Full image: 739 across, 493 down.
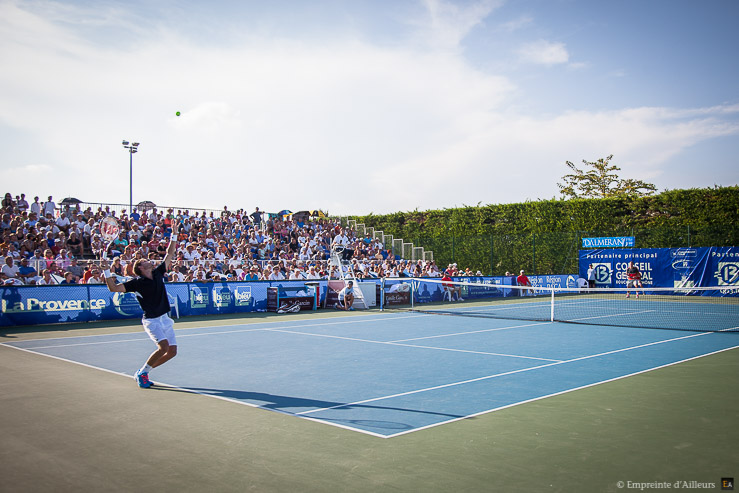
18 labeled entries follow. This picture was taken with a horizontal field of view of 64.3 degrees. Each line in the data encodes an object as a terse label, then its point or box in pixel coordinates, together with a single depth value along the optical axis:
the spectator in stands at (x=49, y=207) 24.16
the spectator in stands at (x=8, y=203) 23.17
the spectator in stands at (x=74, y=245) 23.16
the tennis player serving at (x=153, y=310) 8.84
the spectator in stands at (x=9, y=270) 18.88
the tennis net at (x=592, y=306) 19.36
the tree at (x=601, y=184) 49.78
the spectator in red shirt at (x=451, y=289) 29.91
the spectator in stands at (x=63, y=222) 23.71
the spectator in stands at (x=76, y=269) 21.11
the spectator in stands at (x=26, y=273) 19.38
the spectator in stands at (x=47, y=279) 18.77
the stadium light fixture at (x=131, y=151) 36.12
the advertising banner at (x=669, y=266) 31.17
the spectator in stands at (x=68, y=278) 19.22
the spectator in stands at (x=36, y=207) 23.52
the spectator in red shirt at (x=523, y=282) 32.00
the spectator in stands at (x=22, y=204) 23.56
